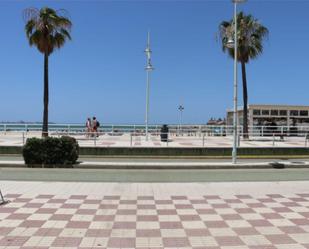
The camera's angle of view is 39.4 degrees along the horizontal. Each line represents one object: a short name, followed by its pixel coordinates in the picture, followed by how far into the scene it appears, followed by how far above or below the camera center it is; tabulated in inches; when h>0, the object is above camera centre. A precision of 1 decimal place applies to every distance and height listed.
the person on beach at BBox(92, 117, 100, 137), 1194.5 +3.6
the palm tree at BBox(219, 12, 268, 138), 1307.8 +269.3
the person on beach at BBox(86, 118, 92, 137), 1207.4 -0.8
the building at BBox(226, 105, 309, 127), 1825.8 +54.3
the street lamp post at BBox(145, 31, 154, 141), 1212.5 +174.8
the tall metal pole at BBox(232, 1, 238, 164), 697.1 +42.7
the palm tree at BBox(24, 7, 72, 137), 1189.1 +260.8
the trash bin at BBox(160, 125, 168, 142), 1112.6 -17.9
